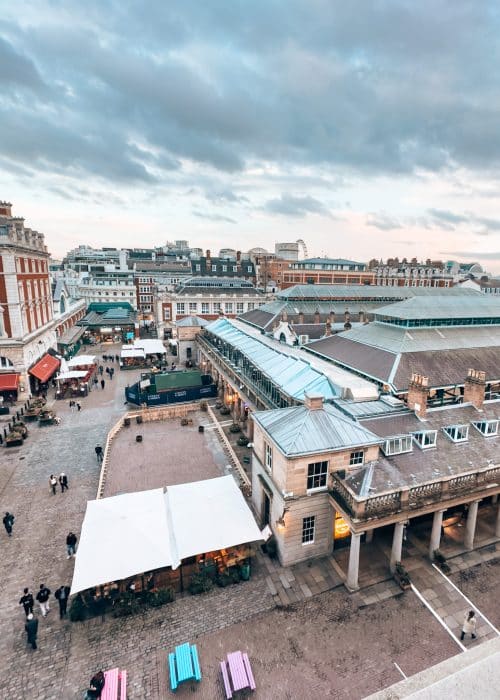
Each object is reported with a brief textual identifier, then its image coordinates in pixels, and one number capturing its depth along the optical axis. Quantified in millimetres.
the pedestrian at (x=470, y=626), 14672
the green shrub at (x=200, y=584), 17250
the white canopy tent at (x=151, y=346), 57275
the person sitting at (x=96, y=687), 12570
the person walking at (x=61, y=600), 16094
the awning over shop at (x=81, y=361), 48969
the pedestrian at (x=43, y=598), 16062
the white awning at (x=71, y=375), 43875
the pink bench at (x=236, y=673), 12805
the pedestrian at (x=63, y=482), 25328
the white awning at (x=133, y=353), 54775
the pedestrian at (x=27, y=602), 15445
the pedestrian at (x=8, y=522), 20844
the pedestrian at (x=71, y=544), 19203
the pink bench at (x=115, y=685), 12531
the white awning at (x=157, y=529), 16172
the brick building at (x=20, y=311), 40375
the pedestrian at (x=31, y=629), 14547
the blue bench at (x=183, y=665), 13062
